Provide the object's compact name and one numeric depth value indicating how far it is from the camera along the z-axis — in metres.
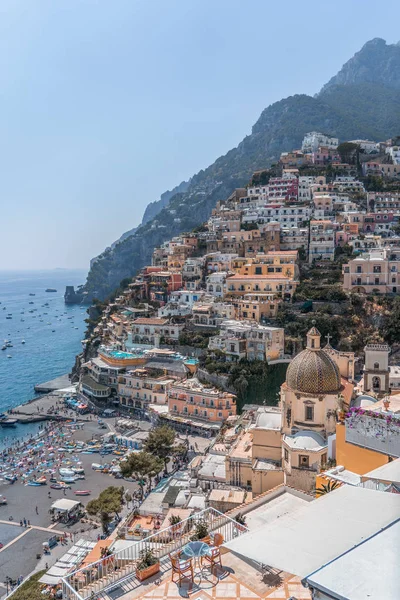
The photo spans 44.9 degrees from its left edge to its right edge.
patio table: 9.73
